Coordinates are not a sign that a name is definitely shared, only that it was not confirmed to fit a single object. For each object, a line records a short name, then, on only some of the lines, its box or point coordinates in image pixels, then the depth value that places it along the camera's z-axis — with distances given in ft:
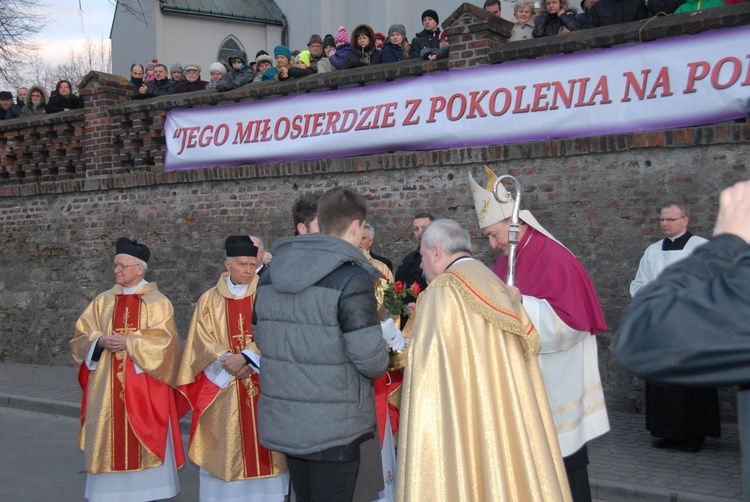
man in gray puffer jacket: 12.91
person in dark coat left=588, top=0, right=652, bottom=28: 27.30
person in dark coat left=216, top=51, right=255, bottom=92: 36.29
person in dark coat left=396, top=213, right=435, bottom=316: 26.05
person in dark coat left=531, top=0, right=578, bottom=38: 29.09
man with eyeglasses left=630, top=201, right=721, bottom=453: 22.24
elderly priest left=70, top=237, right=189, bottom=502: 19.49
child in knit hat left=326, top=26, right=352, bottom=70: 33.99
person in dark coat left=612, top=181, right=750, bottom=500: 5.23
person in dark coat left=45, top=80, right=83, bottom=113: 43.11
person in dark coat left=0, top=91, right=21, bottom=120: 45.88
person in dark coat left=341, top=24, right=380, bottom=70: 33.27
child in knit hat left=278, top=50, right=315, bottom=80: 34.62
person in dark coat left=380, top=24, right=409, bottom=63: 32.96
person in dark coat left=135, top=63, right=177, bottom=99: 39.71
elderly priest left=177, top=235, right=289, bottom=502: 18.48
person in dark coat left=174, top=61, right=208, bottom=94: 39.58
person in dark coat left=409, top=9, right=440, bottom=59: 33.24
